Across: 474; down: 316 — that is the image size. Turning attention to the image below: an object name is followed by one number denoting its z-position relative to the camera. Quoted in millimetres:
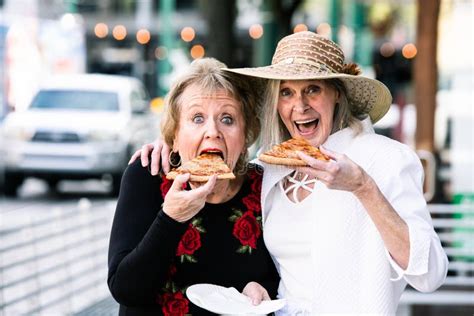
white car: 12812
